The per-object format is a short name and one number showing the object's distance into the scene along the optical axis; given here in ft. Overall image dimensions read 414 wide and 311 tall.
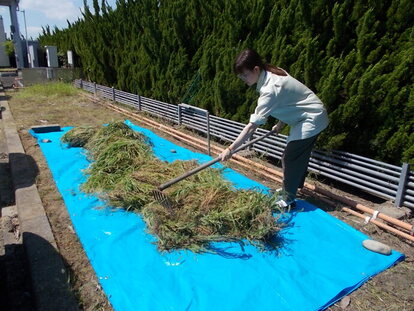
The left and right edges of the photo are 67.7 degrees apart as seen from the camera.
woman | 8.57
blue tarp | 6.49
